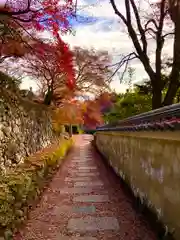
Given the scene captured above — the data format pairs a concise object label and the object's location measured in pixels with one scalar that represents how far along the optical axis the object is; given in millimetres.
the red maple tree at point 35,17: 3524
